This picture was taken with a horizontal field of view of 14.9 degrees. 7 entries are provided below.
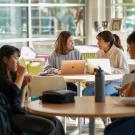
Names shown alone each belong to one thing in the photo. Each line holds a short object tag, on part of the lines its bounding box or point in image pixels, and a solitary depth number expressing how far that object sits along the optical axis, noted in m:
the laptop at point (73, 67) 5.95
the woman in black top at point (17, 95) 3.84
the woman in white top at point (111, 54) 6.52
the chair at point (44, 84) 5.09
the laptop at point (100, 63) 5.87
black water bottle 3.71
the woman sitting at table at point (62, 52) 6.87
